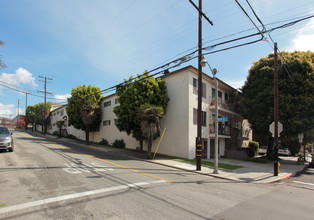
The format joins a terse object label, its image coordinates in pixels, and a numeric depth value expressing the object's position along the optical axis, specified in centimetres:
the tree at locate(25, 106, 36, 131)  5664
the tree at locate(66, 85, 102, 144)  2634
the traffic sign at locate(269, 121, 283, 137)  1245
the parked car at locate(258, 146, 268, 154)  3125
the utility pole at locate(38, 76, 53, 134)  3897
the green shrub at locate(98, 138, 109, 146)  2810
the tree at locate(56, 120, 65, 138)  3724
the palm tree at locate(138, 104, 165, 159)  1638
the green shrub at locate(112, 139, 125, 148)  2475
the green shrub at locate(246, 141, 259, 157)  2344
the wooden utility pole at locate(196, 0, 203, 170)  1238
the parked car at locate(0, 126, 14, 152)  1276
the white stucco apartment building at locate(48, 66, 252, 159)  1838
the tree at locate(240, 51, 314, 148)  1738
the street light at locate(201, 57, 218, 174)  1116
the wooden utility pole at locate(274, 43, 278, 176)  1193
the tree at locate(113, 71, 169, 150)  1798
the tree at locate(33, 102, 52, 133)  4634
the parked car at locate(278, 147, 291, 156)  3171
